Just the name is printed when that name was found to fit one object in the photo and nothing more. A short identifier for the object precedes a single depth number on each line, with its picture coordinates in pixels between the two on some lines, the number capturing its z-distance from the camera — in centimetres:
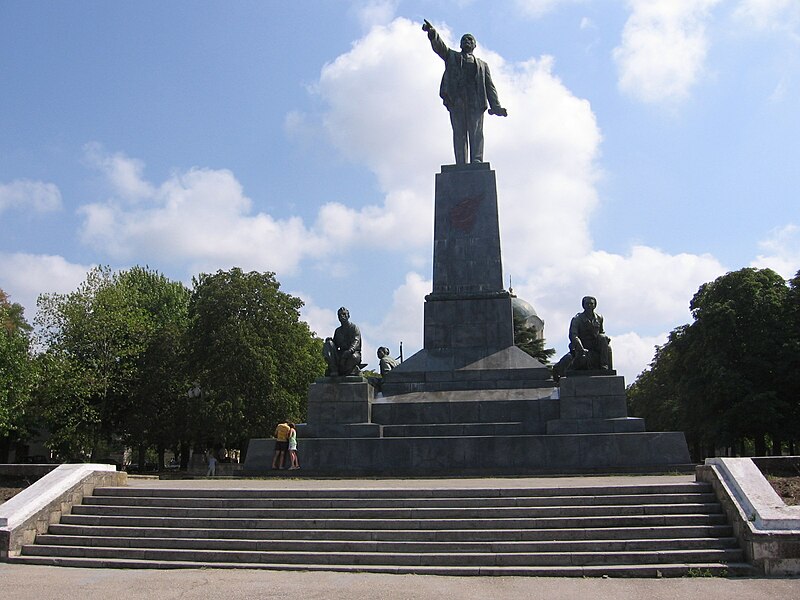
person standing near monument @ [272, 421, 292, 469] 1731
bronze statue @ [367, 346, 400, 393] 2270
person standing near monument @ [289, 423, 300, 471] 1727
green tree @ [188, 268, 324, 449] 3869
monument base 1650
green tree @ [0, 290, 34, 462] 3155
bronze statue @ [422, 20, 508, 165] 2342
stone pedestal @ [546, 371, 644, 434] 1733
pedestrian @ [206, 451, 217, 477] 2640
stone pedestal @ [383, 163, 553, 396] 2002
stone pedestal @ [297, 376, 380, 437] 1847
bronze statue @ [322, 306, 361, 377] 1930
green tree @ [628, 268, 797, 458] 3534
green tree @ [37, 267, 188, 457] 3666
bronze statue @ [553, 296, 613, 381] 1806
